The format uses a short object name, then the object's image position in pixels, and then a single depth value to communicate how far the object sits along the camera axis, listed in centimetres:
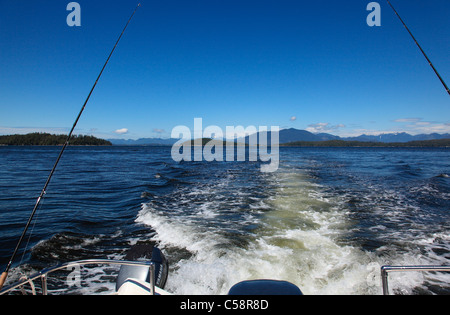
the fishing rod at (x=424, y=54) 417
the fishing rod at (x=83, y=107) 240
